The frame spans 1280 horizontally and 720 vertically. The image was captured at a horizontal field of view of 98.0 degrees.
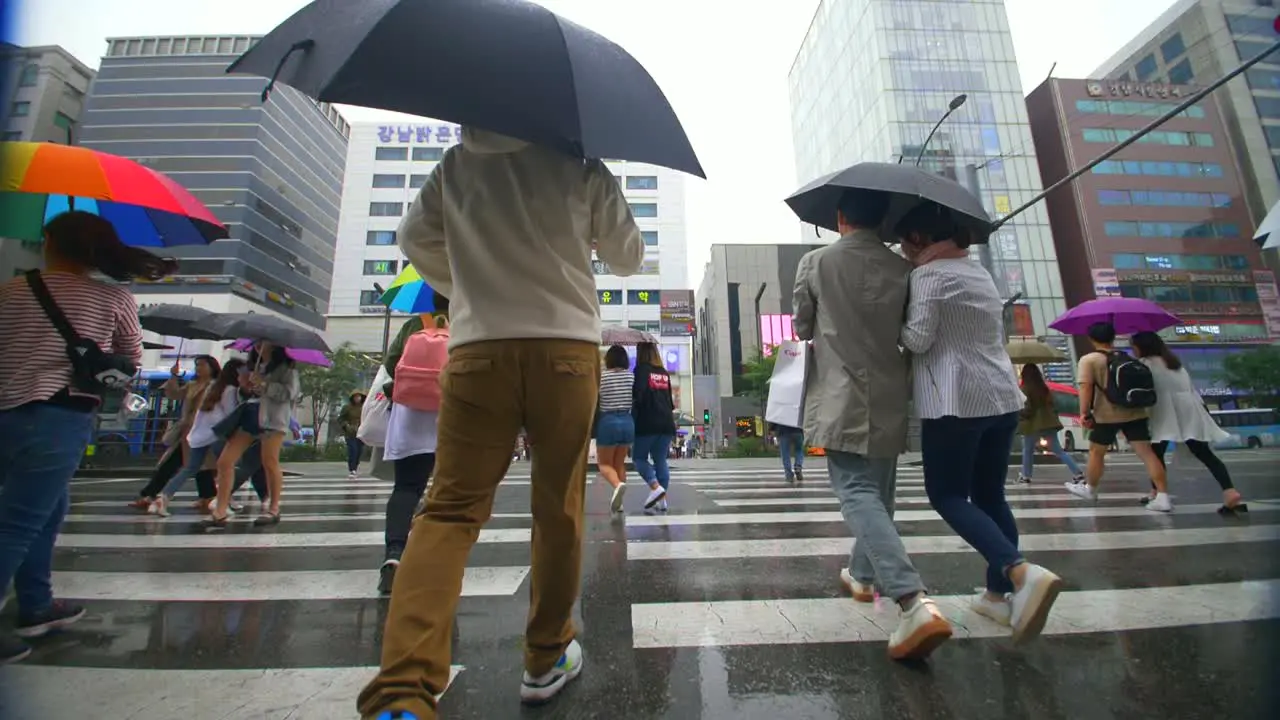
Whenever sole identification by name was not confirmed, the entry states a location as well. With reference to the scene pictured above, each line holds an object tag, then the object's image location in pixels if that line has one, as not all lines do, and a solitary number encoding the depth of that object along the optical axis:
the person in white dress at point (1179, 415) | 5.12
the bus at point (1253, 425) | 29.17
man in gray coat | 2.36
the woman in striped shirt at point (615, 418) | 5.75
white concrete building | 47.28
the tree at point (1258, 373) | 37.03
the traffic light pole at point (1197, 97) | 6.37
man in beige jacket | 1.62
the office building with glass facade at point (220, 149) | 49.91
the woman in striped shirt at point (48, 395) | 2.22
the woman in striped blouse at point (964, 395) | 2.33
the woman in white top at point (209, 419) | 5.47
